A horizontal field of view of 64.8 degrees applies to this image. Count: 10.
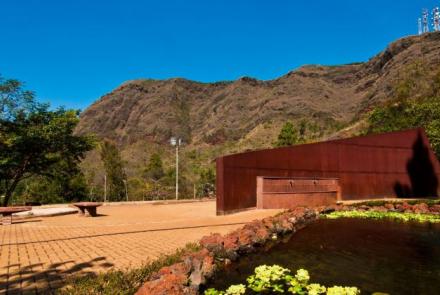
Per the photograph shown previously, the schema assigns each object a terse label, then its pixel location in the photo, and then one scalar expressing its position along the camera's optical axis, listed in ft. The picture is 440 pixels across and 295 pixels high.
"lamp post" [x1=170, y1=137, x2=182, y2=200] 95.96
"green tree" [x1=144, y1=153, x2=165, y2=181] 199.82
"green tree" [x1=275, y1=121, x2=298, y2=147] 182.91
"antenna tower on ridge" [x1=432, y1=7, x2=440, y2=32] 385.03
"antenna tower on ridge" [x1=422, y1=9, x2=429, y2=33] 393.15
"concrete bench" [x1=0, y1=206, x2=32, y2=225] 45.64
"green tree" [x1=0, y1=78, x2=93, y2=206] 73.41
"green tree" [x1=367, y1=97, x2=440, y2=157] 112.57
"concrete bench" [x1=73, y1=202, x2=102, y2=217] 54.05
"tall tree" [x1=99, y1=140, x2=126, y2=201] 126.93
